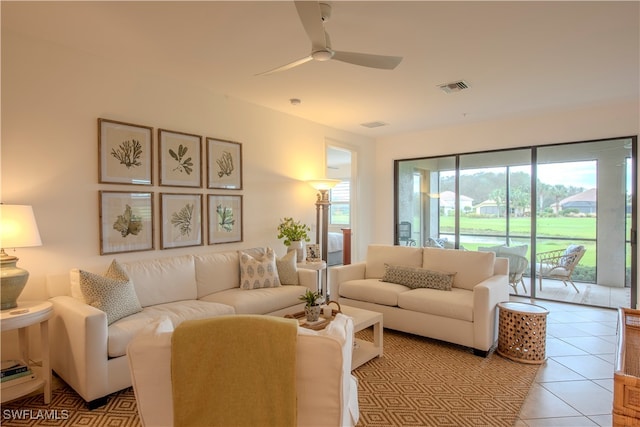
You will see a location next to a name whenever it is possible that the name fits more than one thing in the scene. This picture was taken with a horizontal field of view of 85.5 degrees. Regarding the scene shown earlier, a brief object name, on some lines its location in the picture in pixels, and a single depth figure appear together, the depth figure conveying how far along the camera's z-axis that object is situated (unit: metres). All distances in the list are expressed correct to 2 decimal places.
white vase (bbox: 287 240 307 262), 4.62
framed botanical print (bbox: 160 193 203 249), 3.57
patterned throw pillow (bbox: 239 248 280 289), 3.74
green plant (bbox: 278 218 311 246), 4.61
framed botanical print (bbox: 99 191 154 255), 3.13
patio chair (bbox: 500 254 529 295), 5.22
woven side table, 3.06
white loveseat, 3.22
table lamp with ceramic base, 2.32
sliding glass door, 4.61
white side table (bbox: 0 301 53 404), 2.21
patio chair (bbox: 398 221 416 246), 6.53
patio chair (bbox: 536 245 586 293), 4.89
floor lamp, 4.89
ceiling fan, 1.89
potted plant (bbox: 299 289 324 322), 2.74
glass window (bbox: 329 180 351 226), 9.07
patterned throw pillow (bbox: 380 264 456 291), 3.74
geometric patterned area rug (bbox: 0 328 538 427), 2.23
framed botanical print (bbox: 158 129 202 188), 3.55
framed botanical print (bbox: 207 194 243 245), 4.02
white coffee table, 2.93
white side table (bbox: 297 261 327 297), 4.38
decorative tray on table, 2.66
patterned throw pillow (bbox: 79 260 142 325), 2.54
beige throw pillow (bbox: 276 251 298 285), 4.03
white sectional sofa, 2.29
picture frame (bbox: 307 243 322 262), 4.64
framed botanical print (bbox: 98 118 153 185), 3.12
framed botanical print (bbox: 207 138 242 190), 4.00
